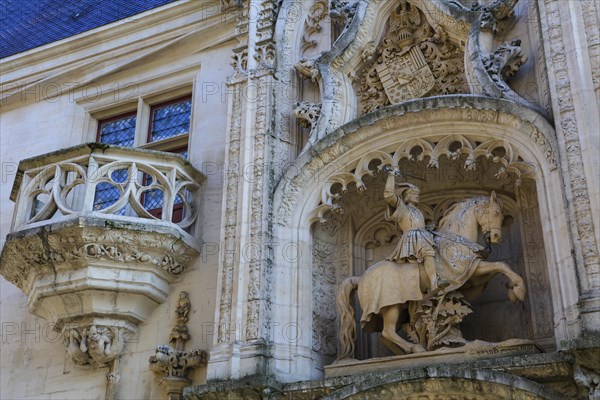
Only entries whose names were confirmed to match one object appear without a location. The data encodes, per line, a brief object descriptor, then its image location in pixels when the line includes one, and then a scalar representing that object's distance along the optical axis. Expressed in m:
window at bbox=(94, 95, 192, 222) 9.34
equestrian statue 6.91
